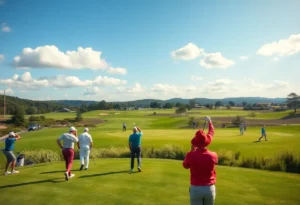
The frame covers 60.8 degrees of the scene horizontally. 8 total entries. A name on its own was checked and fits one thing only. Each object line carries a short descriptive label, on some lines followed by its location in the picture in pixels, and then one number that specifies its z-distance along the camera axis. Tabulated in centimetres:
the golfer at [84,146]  1368
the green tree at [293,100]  13212
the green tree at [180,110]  11788
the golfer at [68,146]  1142
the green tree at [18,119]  8392
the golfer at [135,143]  1270
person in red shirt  520
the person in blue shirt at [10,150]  1320
